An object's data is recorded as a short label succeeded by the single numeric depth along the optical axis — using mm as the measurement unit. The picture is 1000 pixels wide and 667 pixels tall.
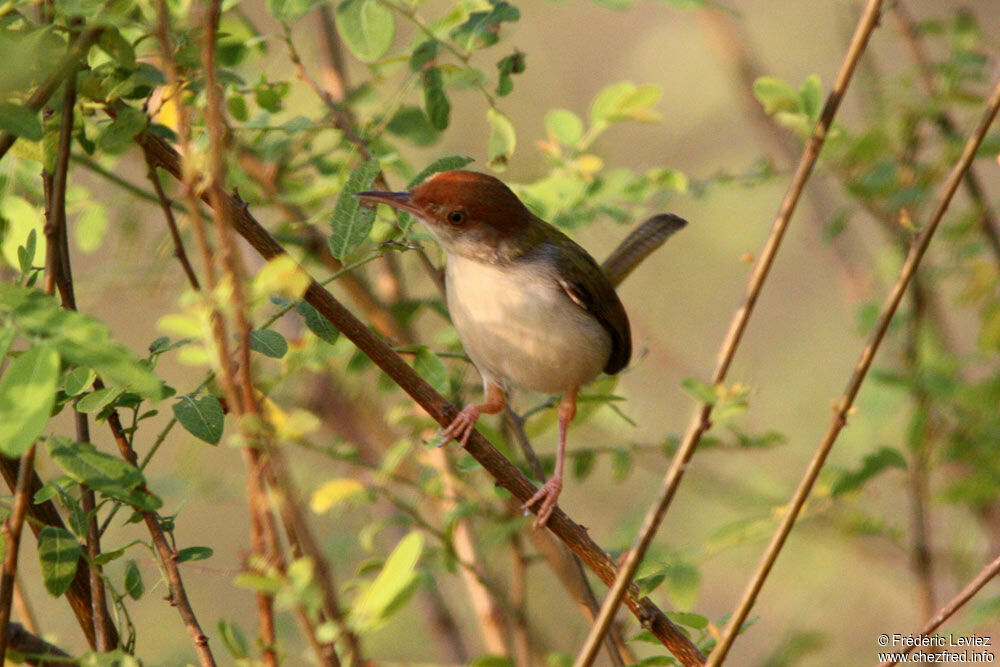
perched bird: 6590
